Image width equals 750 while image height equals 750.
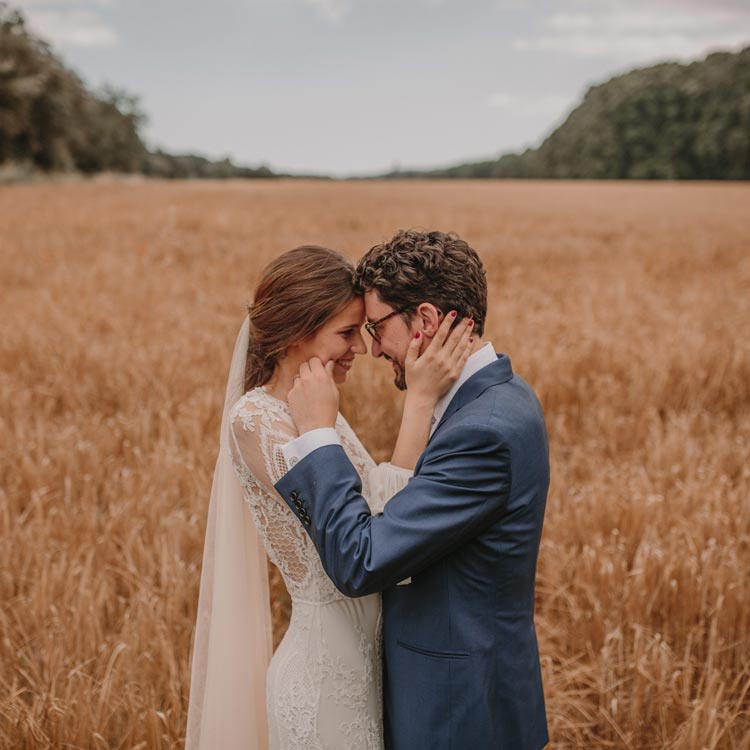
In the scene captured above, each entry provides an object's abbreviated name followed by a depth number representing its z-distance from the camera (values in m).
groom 1.62
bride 1.90
